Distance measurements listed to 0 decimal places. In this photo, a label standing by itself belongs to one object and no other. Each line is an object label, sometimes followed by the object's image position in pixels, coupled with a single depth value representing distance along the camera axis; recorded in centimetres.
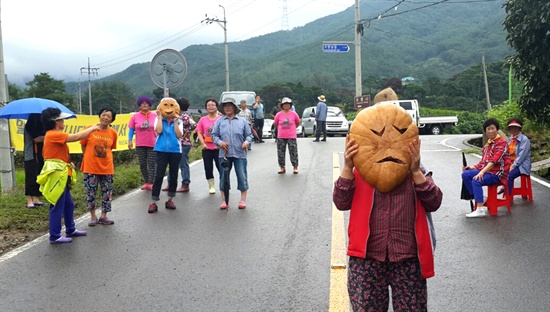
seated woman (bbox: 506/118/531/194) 802
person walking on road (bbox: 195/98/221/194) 946
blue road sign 2903
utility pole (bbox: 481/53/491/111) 4402
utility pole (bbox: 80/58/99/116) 7744
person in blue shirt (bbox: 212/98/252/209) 834
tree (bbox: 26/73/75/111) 6331
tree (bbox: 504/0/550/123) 823
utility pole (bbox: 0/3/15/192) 977
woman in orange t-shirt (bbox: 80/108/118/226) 739
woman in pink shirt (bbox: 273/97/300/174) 1184
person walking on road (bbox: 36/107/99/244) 655
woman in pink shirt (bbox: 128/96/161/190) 1000
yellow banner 1530
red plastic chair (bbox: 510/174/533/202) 843
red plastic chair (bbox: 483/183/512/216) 761
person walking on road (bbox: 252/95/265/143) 1921
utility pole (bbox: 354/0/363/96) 2962
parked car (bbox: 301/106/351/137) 2900
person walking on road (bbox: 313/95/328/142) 1835
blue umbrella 775
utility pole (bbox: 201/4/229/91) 4274
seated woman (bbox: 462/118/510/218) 746
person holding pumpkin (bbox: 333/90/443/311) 301
